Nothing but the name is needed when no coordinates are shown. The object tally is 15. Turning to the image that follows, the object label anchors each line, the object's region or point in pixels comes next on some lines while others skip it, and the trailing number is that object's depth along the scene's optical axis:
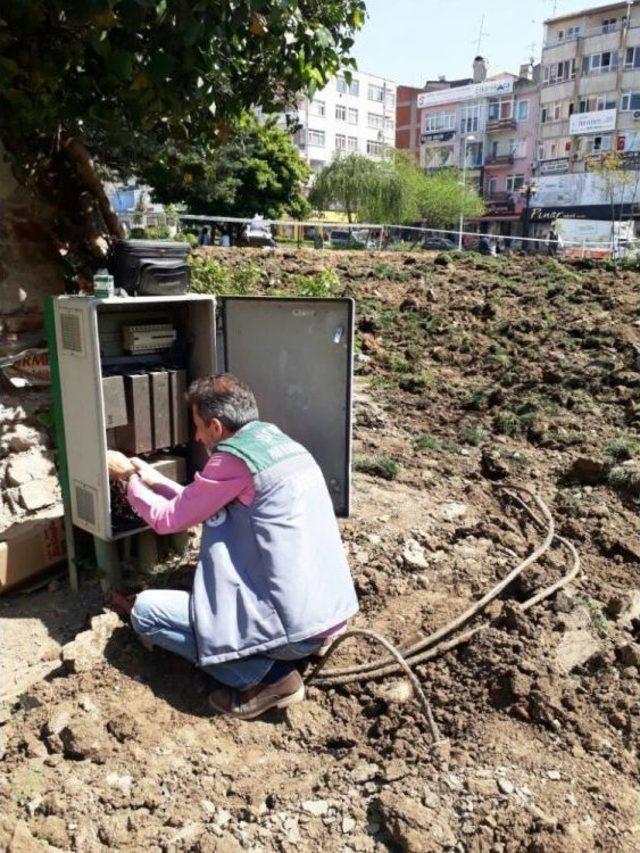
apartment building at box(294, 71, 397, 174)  68.31
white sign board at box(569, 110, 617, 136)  53.97
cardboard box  4.23
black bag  4.04
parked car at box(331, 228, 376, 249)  31.92
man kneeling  3.18
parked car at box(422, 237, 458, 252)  35.62
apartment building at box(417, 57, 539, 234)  61.81
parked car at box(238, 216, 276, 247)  25.72
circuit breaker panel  3.82
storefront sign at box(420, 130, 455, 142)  68.69
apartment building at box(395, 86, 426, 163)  75.06
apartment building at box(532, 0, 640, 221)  53.09
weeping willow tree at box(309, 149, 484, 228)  46.16
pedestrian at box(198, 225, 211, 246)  25.89
